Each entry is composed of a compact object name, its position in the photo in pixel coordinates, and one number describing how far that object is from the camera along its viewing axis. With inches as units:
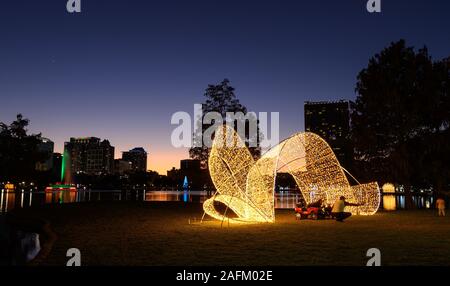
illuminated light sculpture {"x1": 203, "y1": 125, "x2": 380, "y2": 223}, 734.5
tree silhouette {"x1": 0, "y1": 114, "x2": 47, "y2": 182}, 2481.5
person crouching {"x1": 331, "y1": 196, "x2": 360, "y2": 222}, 755.4
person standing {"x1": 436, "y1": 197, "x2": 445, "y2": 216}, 890.7
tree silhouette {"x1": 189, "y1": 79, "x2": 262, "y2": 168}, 1476.4
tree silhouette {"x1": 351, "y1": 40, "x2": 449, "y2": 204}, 1154.0
